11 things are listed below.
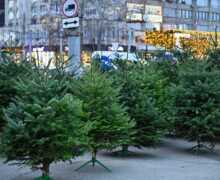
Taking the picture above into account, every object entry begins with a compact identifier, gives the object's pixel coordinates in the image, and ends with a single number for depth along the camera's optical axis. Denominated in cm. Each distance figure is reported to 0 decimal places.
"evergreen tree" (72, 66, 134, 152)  867
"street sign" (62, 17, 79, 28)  1148
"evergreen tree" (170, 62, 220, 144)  1069
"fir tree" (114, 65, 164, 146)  1027
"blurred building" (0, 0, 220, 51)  6700
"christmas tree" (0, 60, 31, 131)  1090
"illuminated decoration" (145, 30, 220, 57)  2772
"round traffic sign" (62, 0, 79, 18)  1147
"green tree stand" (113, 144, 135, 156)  1047
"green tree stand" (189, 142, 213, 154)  1113
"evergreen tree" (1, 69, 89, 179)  686
